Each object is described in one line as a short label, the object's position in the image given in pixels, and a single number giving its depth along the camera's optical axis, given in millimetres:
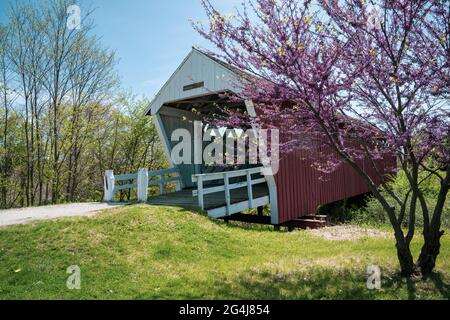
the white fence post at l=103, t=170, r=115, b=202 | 9531
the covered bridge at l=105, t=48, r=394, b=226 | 8859
